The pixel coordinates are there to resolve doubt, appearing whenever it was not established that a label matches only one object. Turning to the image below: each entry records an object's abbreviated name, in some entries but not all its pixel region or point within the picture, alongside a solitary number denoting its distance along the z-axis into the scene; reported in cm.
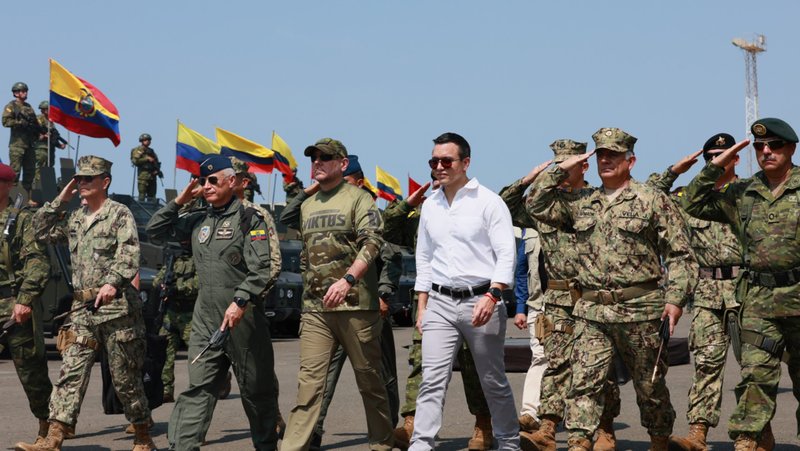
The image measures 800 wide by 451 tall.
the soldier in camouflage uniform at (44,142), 2770
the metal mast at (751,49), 10950
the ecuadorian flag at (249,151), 2483
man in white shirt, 801
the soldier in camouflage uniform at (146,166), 3025
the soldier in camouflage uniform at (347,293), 852
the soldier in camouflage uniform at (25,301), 955
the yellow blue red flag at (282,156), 2583
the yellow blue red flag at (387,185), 3528
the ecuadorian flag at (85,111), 1703
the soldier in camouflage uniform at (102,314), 922
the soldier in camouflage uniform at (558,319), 923
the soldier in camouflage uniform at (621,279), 800
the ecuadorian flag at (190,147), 2403
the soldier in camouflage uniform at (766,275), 762
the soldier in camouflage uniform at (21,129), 2752
